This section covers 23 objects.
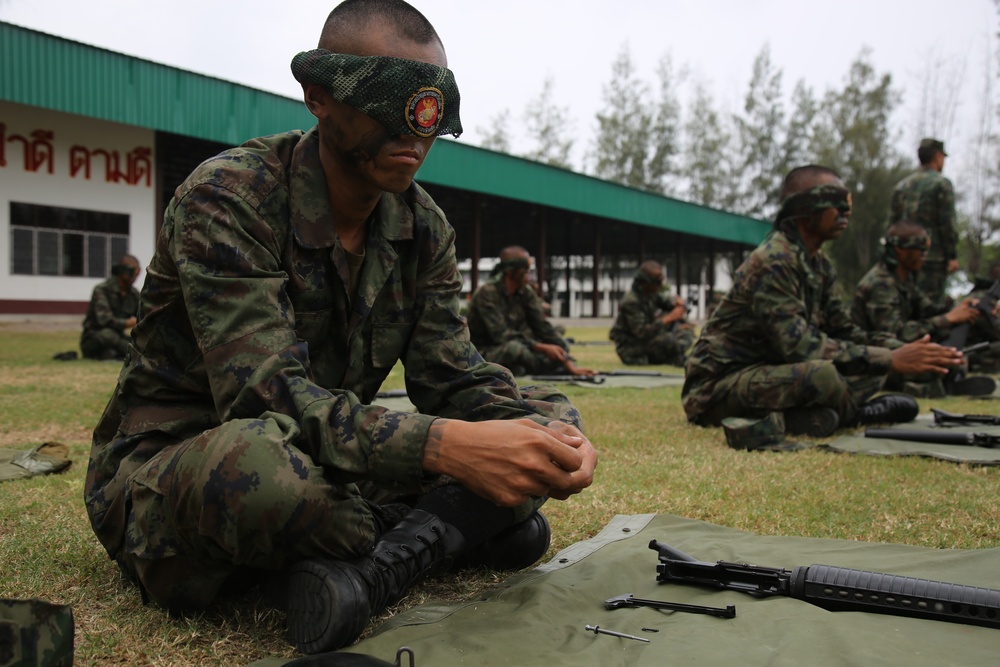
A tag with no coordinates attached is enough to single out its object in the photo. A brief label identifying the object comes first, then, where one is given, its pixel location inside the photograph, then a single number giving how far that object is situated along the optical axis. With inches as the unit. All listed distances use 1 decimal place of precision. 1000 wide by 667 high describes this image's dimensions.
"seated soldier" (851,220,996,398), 295.3
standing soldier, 354.6
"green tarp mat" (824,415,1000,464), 169.8
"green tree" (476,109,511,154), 1861.5
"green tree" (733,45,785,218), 1662.2
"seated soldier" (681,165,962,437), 202.2
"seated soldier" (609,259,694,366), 474.9
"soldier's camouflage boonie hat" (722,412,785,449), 187.8
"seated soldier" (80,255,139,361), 439.5
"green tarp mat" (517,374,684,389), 343.3
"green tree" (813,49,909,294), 1396.4
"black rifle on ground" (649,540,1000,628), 79.4
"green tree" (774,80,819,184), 1617.9
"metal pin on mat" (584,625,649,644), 78.4
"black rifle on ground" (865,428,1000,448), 181.9
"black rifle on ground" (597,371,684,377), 387.9
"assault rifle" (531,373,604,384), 354.4
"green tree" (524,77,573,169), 1803.6
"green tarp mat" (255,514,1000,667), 73.9
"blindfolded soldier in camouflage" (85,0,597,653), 75.5
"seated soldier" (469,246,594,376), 371.6
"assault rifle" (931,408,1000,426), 212.8
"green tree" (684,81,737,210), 1734.7
